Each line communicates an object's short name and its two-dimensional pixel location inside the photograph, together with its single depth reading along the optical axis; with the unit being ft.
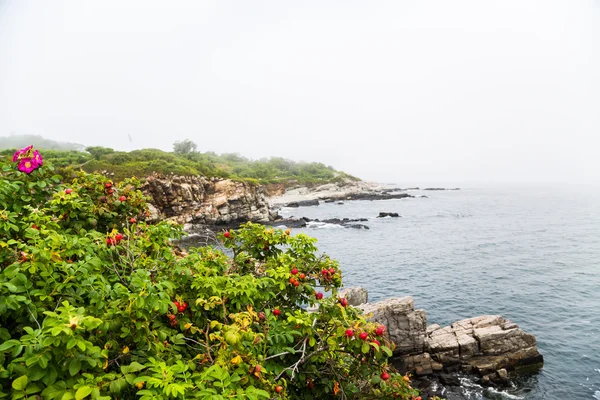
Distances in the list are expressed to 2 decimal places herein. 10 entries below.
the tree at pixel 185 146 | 342.44
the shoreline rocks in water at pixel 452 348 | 53.42
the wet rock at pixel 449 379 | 50.83
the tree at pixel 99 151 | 196.42
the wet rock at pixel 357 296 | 66.80
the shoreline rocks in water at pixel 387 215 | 222.48
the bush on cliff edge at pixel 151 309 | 10.27
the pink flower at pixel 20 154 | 17.83
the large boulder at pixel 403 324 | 54.54
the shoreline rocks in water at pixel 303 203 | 308.19
